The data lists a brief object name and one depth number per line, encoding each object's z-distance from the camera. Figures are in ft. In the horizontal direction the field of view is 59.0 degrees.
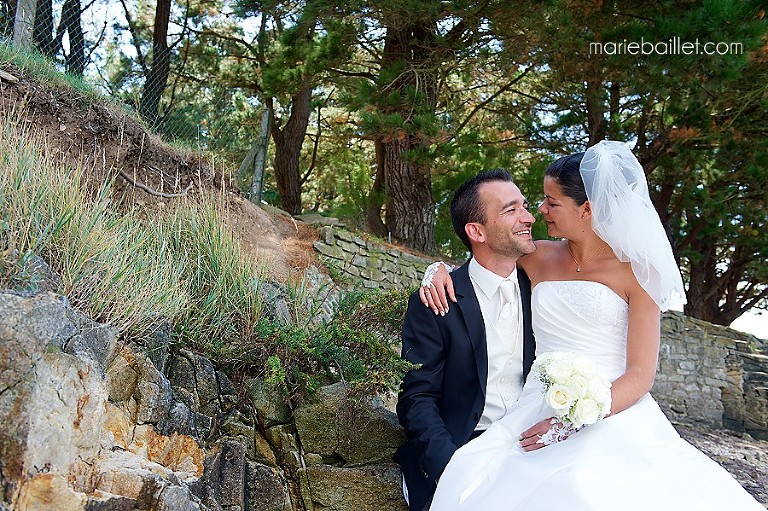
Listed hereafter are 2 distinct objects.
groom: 9.82
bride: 7.73
